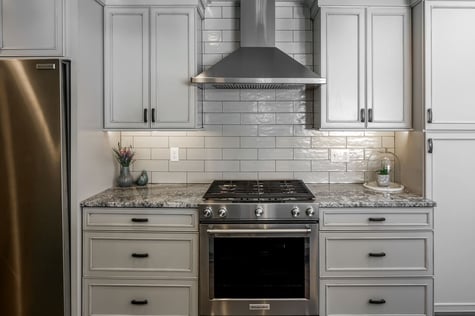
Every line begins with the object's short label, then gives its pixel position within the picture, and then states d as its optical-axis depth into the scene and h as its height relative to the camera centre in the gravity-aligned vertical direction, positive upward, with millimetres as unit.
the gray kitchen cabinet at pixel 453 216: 2564 -436
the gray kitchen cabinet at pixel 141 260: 2480 -701
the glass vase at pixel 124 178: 3014 -199
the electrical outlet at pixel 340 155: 3201 -24
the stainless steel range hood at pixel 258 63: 2623 +648
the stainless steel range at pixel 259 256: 2434 -671
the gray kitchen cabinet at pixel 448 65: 2557 +586
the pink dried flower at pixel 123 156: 3025 -25
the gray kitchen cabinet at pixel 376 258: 2465 -689
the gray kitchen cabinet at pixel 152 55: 2787 +719
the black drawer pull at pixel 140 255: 2475 -666
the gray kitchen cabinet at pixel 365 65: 2770 +644
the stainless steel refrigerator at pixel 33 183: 2293 -181
